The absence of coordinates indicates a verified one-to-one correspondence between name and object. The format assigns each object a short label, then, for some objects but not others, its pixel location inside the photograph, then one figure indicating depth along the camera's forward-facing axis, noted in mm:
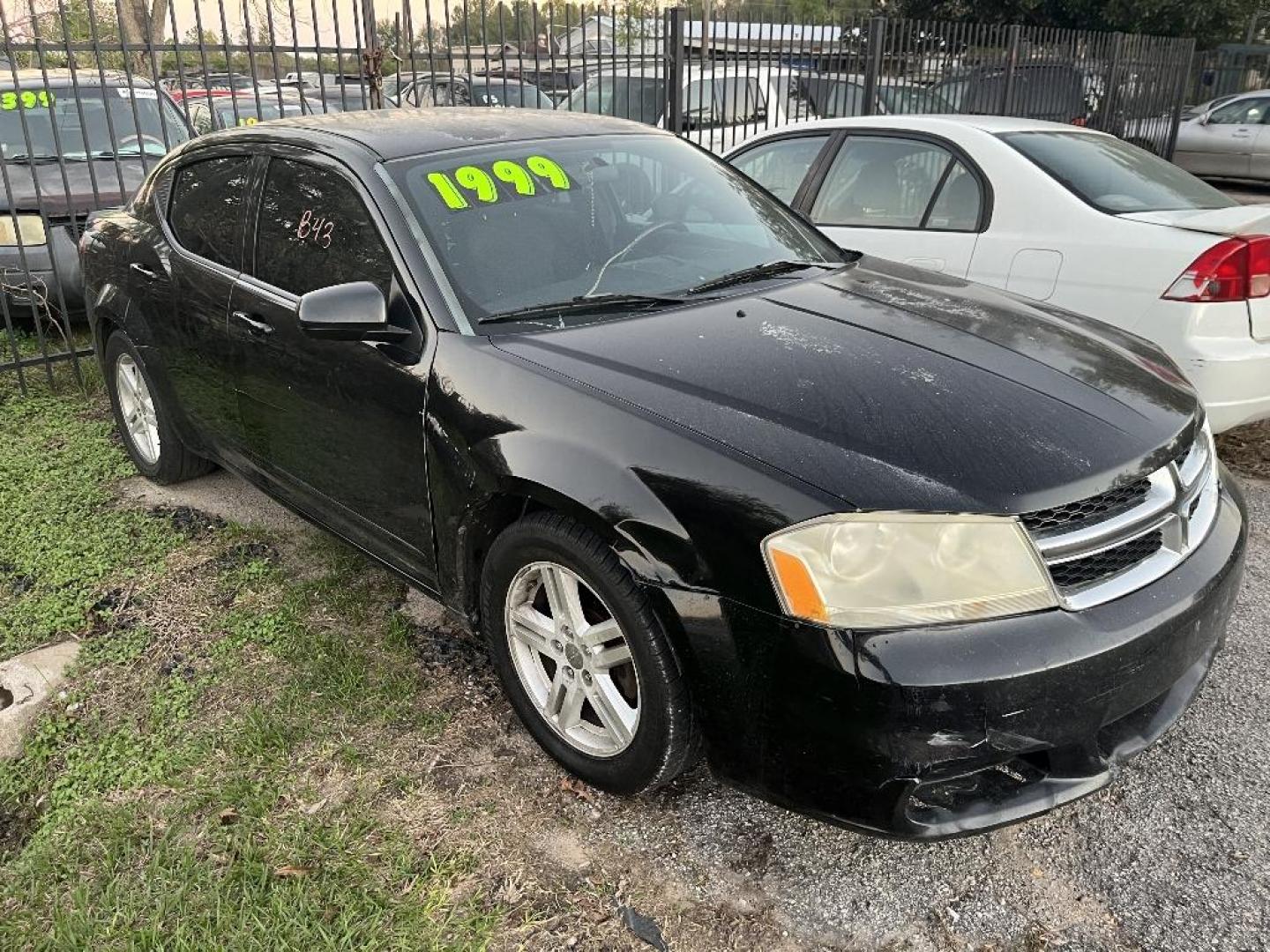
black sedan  1919
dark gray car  5770
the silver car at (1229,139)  13812
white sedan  3844
